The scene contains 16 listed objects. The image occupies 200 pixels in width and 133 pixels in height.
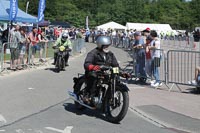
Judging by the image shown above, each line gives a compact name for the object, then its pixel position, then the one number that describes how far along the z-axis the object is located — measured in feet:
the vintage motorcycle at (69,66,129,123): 28.22
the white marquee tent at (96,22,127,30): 215.28
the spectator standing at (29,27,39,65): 64.10
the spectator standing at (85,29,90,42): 183.21
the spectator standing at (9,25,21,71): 57.00
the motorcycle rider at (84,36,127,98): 30.09
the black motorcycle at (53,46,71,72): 60.23
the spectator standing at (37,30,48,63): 68.58
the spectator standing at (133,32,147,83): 49.19
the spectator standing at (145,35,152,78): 47.69
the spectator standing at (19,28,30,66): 59.02
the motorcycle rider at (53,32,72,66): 61.85
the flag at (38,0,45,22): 98.69
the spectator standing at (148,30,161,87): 46.49
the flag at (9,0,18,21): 79.30
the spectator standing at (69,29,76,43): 142.24
